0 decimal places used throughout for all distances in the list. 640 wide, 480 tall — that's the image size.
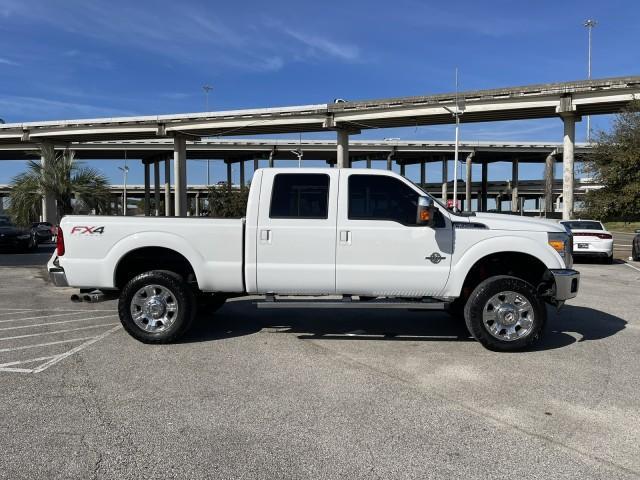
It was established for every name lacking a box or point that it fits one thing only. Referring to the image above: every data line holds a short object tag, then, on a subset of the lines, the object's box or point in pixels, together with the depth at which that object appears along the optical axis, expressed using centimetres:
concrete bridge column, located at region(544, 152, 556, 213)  5698
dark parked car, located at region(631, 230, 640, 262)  1894
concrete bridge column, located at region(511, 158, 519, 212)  9911
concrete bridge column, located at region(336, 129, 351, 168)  4792
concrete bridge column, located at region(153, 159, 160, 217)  8472
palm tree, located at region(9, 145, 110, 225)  2302
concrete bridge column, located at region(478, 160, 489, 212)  9722
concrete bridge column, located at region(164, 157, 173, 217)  8144
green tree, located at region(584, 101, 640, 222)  2575
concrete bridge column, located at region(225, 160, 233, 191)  9028
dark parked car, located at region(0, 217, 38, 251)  2141
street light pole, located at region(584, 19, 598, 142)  9106
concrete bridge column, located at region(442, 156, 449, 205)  9225
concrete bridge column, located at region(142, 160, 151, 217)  8664
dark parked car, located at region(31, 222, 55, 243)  2704
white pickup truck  620
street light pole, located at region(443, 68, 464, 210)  4031
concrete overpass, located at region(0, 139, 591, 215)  7388
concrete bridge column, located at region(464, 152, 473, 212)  7829
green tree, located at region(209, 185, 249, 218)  4507
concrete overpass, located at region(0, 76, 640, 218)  3712
